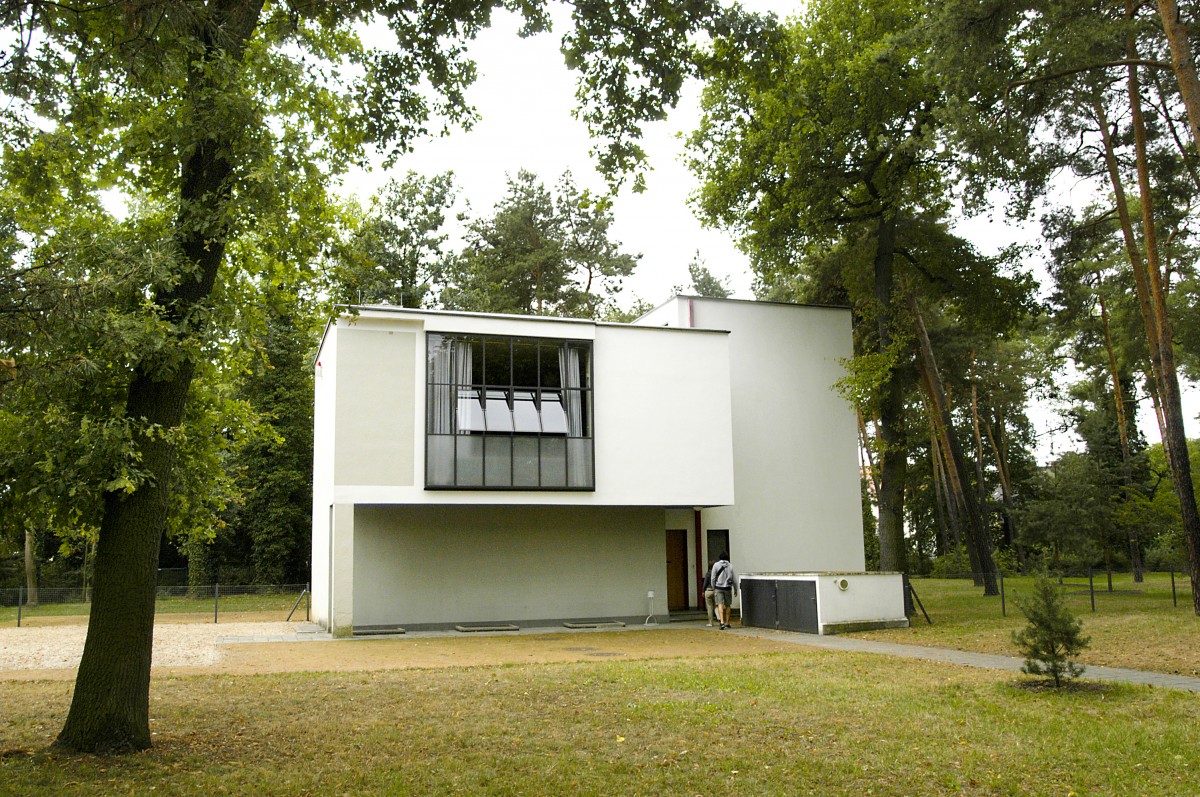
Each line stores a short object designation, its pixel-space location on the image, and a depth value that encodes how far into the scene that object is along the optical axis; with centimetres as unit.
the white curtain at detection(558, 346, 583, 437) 2194
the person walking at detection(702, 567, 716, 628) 2183
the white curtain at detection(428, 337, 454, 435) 2075
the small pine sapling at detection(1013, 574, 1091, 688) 1046
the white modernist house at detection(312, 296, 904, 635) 2033
